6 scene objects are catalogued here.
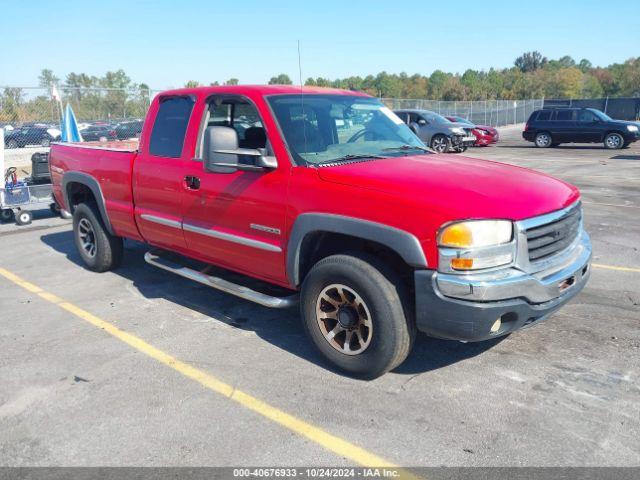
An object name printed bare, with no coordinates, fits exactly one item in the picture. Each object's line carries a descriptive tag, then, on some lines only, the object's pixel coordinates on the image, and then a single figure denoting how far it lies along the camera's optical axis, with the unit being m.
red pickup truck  3.18
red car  23.94
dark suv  21.52
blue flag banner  10.86
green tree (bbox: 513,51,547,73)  152.88
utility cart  9.31
